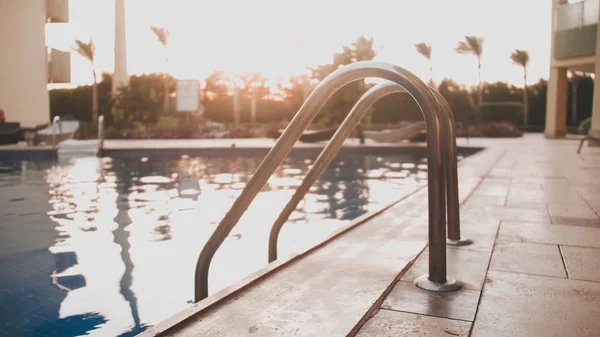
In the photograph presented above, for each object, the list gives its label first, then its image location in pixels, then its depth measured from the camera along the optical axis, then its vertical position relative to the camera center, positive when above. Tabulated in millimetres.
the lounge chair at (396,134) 15008 -236
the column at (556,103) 19141 +844
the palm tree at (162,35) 36625 +6545
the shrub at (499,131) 22359 -230
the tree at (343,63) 19453 +2070
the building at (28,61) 18864 +2617
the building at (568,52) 16062 +2457
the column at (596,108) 14585 +492
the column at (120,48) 27234 +4227
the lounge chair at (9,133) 15275 -147
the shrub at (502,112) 28875 +767
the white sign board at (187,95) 22688 +1419
